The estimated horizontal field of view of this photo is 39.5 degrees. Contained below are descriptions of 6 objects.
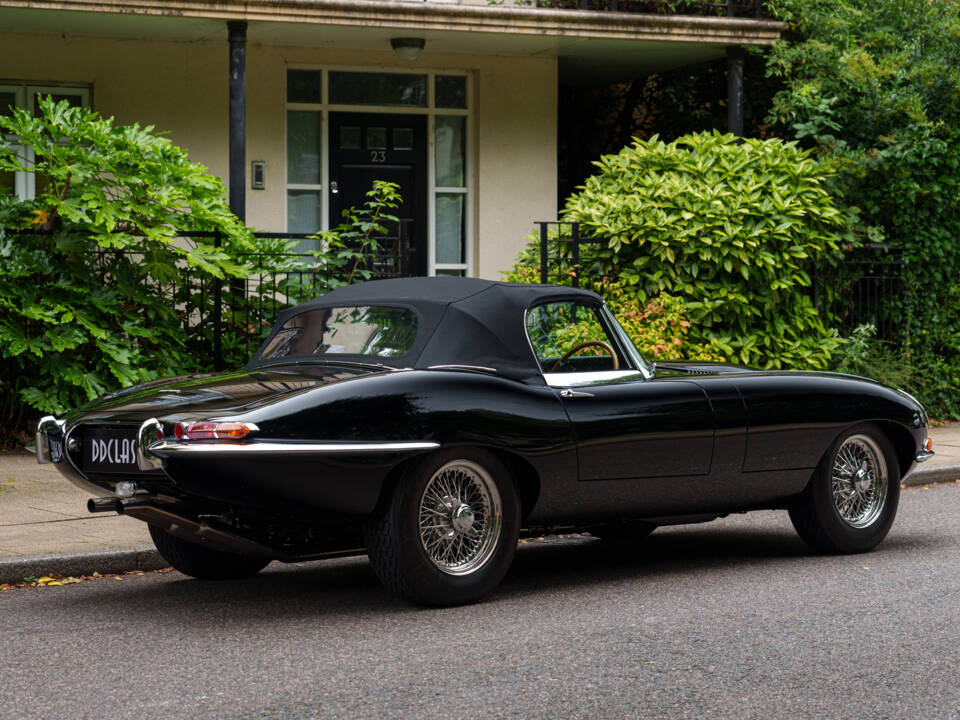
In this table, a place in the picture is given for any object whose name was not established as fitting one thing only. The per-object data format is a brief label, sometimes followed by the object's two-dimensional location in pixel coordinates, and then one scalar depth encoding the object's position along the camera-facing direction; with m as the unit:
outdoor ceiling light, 14.48
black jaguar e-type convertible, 5.55
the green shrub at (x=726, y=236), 13.01
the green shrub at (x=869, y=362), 14.04
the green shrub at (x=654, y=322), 12.53
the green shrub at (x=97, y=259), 10.60
